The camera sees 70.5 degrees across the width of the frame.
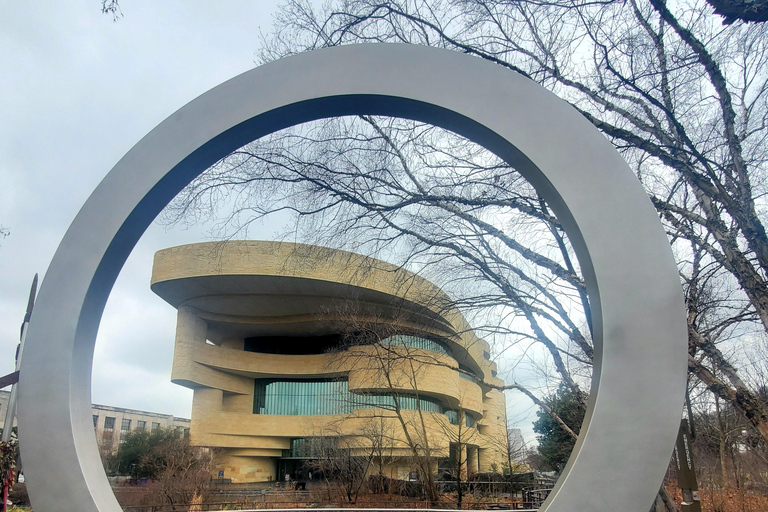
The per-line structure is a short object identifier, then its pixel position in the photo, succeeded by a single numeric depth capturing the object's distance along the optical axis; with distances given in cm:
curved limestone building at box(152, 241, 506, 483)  3247
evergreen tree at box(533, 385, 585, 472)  2676
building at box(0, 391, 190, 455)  4125
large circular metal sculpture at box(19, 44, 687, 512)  309
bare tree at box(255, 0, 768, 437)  742
